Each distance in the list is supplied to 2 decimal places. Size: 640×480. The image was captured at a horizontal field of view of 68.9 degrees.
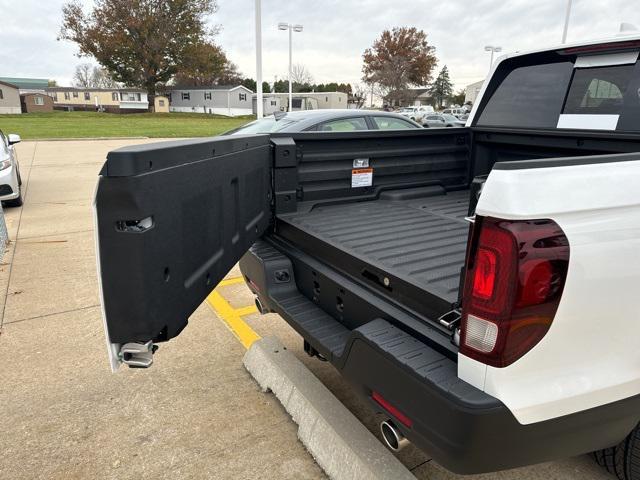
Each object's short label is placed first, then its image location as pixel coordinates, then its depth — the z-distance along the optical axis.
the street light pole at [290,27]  27.45
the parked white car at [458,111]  50.41
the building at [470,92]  80.22
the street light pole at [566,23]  22.17
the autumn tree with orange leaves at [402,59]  70.94
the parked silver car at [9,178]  7.64
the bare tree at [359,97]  69.28
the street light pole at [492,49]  35.16
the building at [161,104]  63.66
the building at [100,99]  75.19
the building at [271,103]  59.64
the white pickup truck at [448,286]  1.42
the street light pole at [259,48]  15.07
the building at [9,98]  63.06
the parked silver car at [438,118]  30.08
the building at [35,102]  72.25
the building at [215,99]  67.06
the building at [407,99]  67.94
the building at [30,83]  105.12
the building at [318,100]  50.91
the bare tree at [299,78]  78.69
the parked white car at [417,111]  40.98
